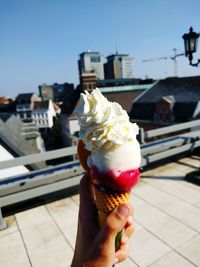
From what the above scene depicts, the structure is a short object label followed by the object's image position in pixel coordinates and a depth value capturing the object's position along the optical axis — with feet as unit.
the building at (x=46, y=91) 363.60
